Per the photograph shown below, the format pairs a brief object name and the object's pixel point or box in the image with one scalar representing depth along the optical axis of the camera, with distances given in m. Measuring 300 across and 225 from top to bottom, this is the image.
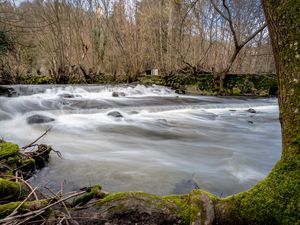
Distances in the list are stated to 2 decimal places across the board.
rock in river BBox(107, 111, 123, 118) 7.57
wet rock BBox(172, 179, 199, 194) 3.09
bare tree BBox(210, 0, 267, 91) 11.19
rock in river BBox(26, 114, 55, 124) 6.49
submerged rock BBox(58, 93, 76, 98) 10.07
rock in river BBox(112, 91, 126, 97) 11.07
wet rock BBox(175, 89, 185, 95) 13.25
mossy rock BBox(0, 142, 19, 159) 2.78
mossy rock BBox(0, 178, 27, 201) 1.82
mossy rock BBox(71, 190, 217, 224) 1.56
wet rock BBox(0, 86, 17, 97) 9.35
